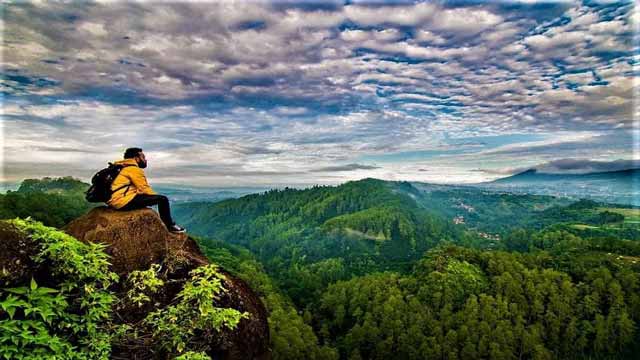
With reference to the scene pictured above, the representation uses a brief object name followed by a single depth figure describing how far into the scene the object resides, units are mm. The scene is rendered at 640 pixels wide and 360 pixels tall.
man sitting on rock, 8609
